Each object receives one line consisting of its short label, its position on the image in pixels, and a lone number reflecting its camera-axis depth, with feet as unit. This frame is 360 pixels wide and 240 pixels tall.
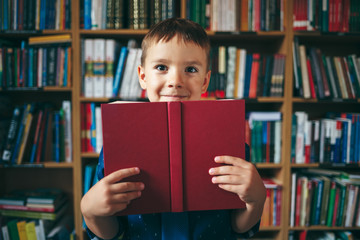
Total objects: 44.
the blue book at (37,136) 5.21
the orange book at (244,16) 5.22
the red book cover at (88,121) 5.30
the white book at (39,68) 5.16
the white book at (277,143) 5.41
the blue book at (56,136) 5.23
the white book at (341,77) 5.45
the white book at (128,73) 5.17
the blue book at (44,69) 5.15
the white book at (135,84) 5.18
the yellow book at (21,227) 5.23
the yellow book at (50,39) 5.07
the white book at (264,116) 5.41
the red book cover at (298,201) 5.50
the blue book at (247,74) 5.32
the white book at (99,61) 5.10
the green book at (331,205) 5.46
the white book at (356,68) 5.47
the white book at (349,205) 5.46
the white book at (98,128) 5.27
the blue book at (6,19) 5.09
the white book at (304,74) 5.31
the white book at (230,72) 5.26
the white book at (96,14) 5.07
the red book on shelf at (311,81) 5.34
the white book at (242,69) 5.29
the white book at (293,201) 5.50
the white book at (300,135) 5.40
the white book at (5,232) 5.23
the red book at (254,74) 5.31
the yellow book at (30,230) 5.23
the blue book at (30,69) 5.15
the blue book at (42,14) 5.09
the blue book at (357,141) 5.39
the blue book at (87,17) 5.09
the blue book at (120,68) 5.15
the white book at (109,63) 5.14
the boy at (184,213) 1.82
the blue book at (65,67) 5.12
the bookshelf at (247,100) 5.14
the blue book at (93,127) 5.27
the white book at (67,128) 5.23
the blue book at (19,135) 5.16
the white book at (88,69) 5.10
